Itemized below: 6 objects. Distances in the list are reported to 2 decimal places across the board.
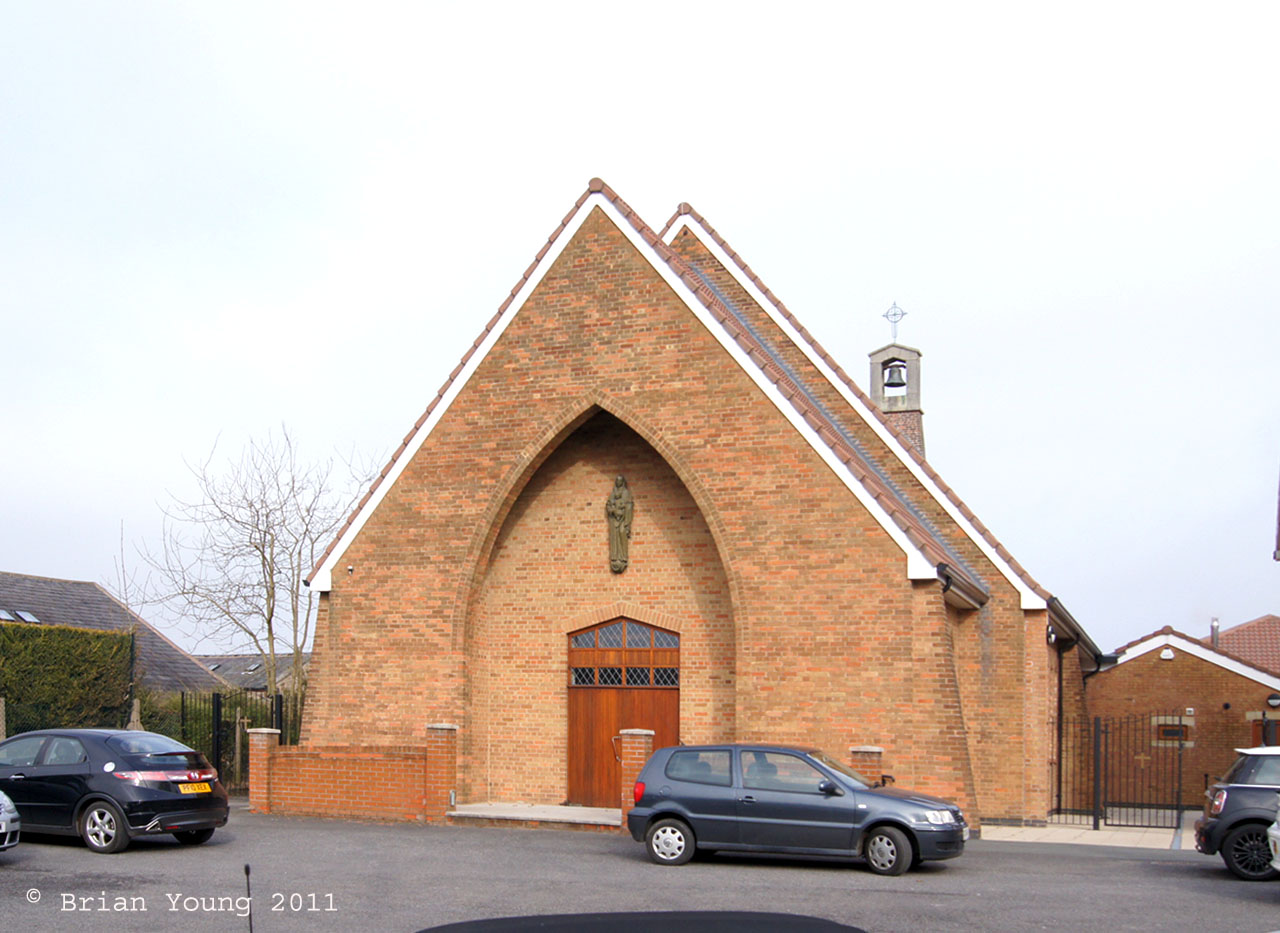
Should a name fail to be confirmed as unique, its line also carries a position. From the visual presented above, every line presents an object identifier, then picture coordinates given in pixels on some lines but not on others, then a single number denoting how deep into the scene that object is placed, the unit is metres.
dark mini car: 12.76
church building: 16.75
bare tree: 27.83
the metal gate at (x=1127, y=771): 24.17
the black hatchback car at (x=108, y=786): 13.27
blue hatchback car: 12.37
